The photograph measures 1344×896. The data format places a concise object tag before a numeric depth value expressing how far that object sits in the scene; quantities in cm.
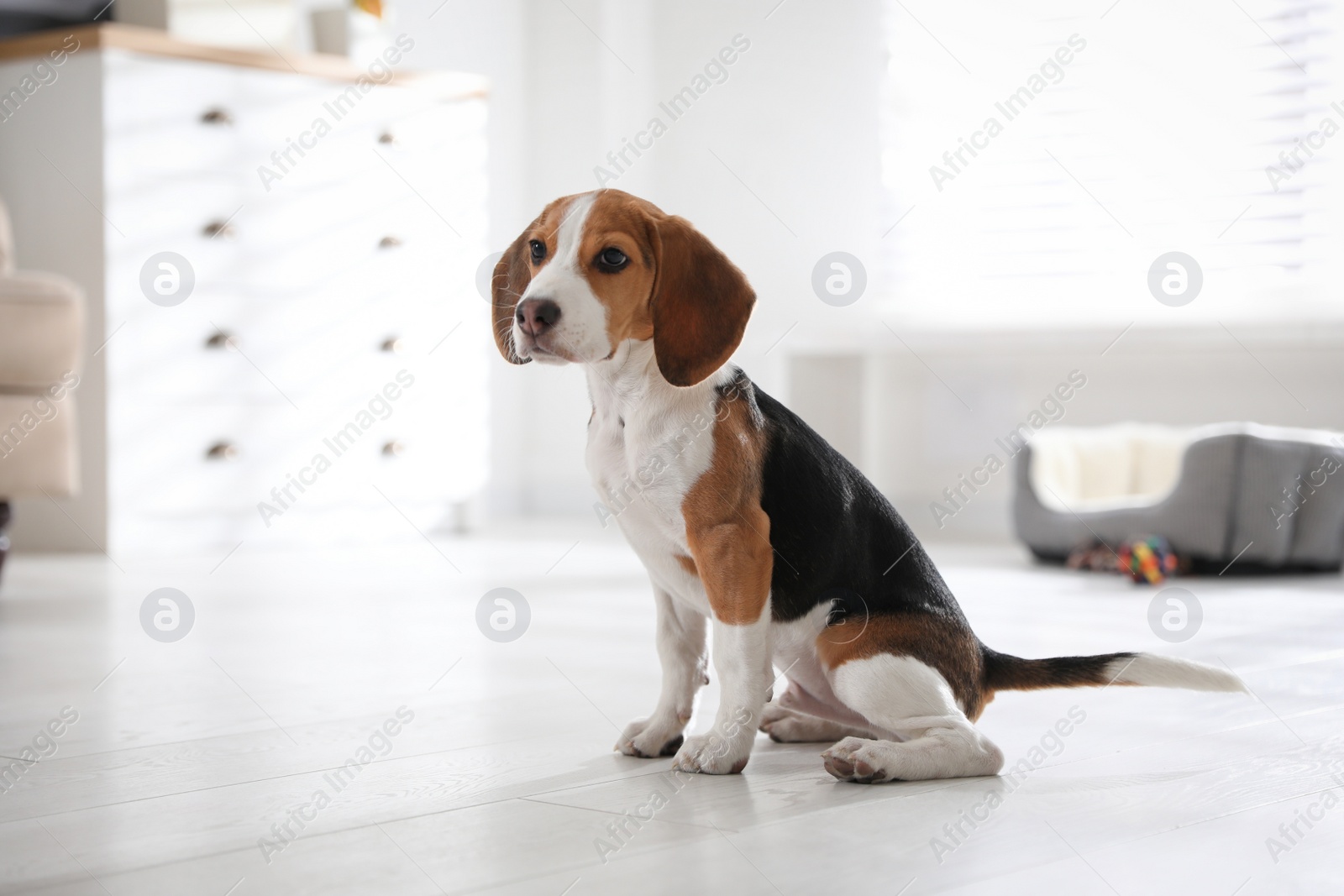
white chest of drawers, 493
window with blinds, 535
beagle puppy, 169
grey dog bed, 447
